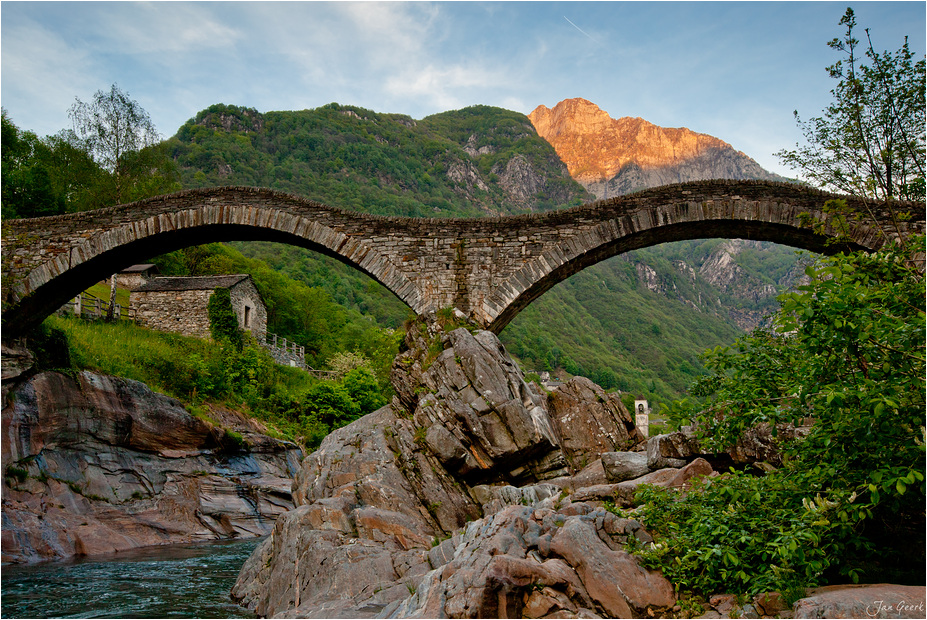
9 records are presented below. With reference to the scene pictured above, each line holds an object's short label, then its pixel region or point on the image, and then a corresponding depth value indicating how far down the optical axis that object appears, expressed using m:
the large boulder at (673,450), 9.88
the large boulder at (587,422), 14.38
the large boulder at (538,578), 5.20
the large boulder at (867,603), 4.54
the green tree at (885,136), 14.45
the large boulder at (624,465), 10.34
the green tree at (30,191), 29.00
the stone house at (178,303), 28.53
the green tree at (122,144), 31.14
